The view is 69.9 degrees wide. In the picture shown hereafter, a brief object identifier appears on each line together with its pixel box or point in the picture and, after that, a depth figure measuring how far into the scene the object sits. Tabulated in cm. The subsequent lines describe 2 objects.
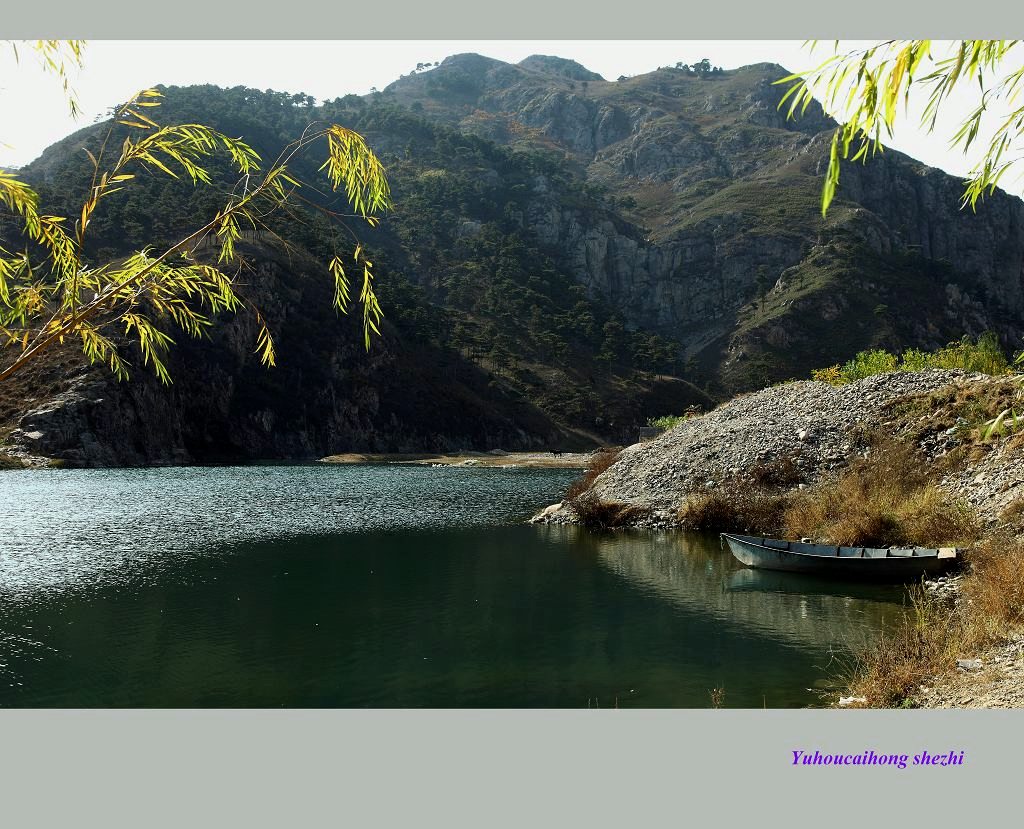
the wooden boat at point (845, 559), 2155
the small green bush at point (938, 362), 3572
